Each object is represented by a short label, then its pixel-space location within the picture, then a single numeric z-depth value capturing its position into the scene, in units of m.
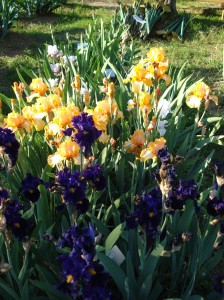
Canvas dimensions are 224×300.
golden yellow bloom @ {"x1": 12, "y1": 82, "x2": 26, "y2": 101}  2.41
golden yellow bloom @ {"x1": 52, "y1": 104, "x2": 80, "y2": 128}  1.99
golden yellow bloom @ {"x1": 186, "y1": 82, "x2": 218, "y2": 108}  2.37
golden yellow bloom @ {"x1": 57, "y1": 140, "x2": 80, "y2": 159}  1.85
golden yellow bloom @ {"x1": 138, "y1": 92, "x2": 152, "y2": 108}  2.27
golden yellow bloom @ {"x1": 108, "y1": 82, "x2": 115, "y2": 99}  2.13
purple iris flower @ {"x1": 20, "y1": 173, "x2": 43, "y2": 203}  1.62
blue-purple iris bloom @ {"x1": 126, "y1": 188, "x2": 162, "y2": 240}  1.44
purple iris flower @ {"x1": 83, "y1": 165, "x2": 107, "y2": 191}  1.66
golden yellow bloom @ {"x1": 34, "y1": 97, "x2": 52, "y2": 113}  2.21
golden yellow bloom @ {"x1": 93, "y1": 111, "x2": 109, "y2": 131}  2.09
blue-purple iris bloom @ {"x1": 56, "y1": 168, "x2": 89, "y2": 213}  1.53
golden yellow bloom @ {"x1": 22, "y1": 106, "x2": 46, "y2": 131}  2.22
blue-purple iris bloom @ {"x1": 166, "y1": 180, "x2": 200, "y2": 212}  1.57
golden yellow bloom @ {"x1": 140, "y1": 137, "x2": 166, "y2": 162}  2.04
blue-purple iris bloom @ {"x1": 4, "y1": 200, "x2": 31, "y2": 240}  1.48
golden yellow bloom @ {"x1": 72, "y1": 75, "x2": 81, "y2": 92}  2.40
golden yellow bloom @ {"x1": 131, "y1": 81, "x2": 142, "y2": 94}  2.41
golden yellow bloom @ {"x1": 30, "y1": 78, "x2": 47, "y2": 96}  2.50
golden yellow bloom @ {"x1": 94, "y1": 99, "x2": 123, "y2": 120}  2.16
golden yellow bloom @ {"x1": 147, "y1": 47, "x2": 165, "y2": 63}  2.48
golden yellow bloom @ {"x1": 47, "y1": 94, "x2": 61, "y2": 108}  2.23
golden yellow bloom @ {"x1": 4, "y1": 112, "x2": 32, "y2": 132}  2.10
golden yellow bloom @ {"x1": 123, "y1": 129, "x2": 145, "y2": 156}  2.16
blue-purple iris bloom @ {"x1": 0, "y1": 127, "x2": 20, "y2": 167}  1.67
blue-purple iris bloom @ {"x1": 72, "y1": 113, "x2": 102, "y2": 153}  1.65
